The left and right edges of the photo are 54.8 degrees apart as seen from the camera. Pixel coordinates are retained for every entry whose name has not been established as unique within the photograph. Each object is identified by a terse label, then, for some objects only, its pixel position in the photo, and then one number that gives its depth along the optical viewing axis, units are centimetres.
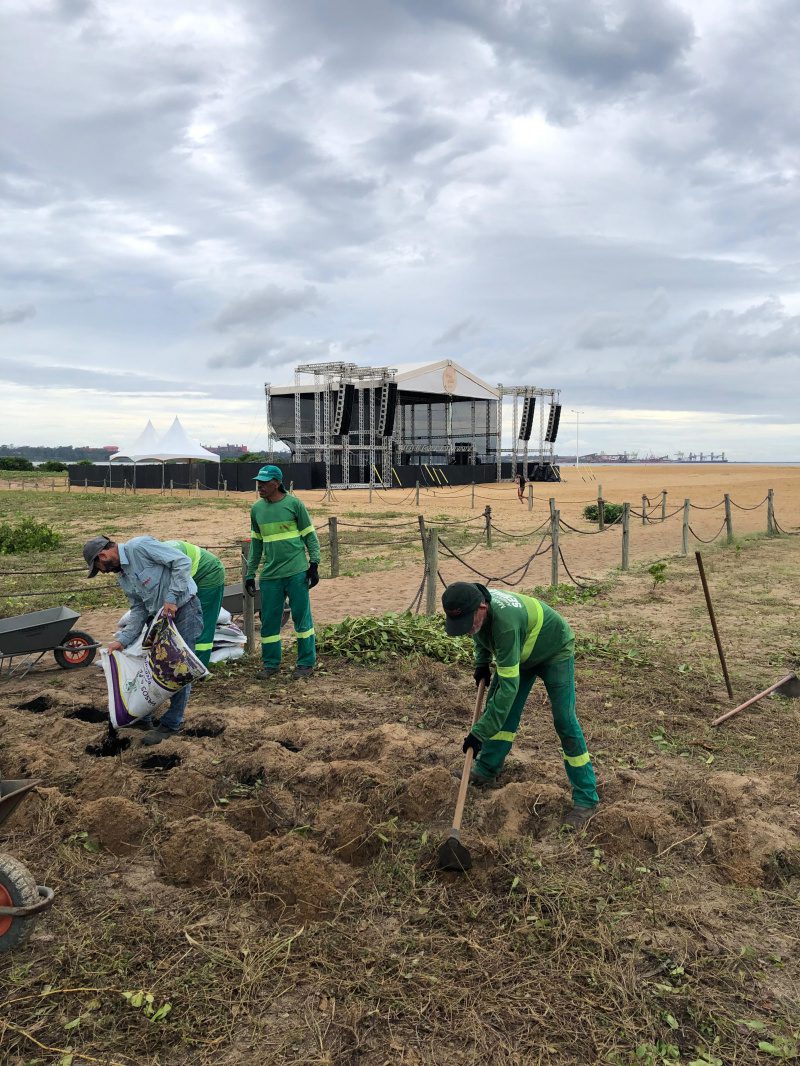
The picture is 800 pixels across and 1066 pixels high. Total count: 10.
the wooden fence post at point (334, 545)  1092
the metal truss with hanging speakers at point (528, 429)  4728
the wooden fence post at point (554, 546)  1138
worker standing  664
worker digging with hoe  375
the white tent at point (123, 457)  3822
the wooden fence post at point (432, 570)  898
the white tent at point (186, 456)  3772
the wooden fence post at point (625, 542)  1316
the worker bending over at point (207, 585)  576
